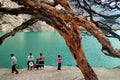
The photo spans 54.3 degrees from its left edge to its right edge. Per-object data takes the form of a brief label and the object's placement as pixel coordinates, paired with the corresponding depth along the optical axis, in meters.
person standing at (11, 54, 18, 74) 9.27
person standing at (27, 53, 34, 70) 9.86
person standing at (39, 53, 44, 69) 9.83
